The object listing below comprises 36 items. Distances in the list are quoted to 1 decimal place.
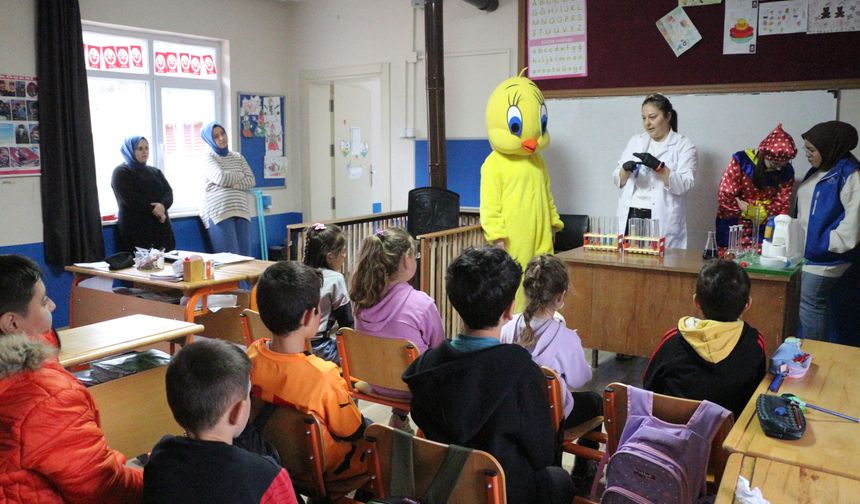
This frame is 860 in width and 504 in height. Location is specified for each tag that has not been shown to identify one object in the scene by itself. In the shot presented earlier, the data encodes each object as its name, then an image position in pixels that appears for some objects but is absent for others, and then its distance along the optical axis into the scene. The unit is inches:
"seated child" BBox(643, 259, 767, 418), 76.3
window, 220.2
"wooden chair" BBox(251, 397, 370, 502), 63.8
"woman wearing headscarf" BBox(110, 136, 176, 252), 202.8
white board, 177.9
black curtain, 193.6
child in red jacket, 53.5
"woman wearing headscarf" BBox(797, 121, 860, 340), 132.5
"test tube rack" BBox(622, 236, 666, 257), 142.3
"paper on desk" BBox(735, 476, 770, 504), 47.9
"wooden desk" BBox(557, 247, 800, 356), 124.6
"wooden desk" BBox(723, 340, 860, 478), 54.8
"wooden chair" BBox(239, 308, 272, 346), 105.7
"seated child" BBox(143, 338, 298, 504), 46.5
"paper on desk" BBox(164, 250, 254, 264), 157.6
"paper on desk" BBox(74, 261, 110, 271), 153.5
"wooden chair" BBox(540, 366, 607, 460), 73.4
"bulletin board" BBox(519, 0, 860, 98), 173.8
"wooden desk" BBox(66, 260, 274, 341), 138.9
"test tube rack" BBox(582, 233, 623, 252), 147.9
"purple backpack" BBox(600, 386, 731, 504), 63.5
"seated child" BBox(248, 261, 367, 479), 68.2
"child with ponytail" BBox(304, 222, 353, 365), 109.6
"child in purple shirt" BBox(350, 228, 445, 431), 97.9
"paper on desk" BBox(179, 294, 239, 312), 152.7
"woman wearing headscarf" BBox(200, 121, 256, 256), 227.0
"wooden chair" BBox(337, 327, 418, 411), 88.0
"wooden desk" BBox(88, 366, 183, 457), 95.3
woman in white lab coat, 163.0
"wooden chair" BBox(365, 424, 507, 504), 52.7
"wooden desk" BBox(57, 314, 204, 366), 88.3
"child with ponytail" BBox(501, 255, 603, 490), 83.9
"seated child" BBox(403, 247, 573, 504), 59.2
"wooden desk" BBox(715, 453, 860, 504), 49.6
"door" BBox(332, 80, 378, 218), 269.7
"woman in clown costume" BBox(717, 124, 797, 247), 147.2
